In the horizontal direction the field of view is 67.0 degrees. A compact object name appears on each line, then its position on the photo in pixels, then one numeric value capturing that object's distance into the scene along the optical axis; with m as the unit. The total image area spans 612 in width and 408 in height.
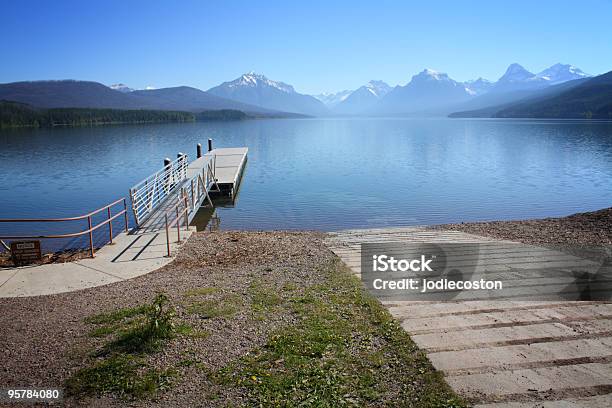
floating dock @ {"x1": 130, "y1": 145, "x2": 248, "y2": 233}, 15.81
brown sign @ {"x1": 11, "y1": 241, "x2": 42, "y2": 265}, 10.51
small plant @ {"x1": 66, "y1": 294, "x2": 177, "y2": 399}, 5.16
